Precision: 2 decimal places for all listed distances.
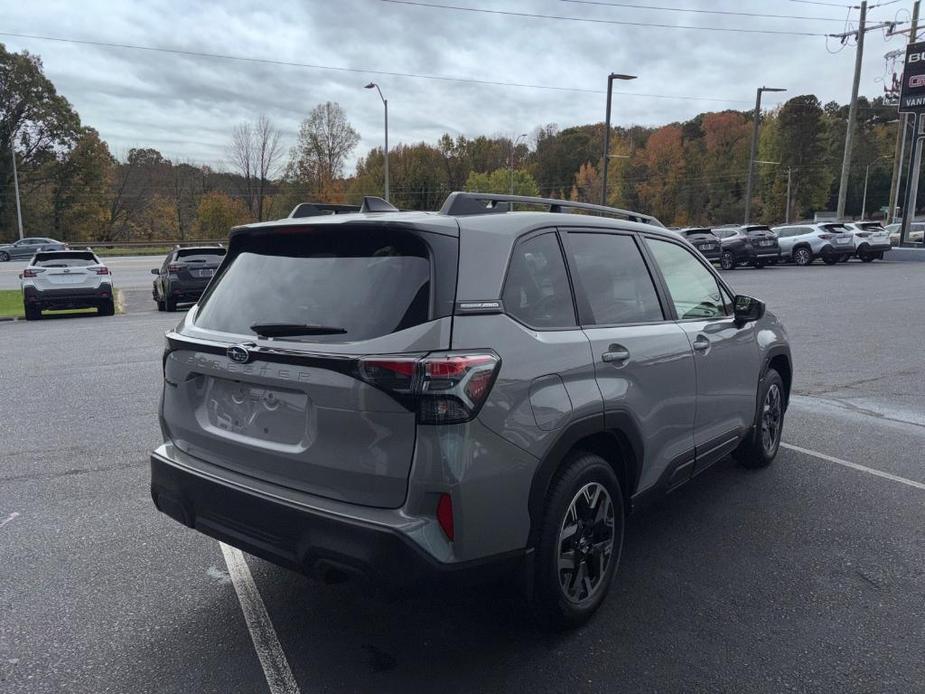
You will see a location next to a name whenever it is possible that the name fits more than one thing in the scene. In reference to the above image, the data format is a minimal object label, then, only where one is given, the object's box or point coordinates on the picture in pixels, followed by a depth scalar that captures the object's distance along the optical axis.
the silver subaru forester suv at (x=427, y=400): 2.45
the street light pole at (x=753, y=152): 38.77
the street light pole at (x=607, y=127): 30.11
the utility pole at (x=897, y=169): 42.16
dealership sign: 30.84
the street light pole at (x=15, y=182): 53.00
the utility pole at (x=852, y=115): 34.12
